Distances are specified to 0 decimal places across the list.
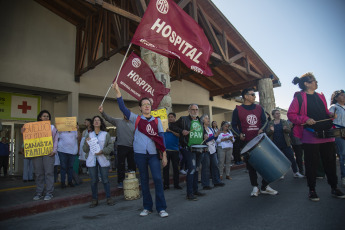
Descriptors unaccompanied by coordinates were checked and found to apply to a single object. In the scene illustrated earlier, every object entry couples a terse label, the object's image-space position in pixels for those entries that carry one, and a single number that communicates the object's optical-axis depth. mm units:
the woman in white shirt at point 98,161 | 4137
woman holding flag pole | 3318
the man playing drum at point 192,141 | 4207
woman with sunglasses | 3479
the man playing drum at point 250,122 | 4012
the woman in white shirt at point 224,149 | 6730
